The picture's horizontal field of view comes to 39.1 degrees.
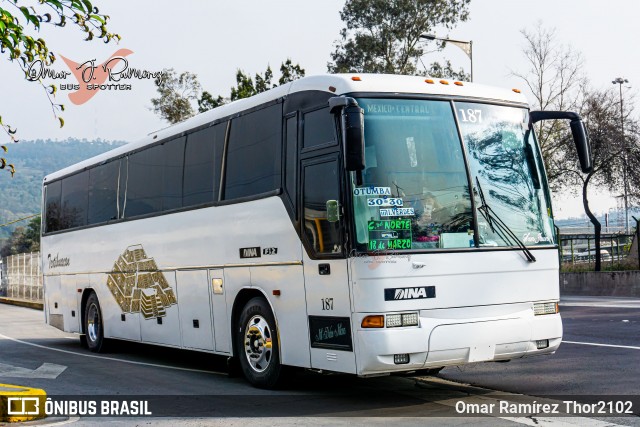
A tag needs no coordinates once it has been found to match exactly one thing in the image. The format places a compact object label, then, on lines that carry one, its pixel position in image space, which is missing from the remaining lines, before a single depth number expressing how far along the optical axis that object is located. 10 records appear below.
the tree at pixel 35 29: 6.89
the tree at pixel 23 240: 125.75
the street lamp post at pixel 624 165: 36.79
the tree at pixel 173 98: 46.91
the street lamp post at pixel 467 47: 31.68
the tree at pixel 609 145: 36.81
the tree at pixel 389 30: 47.72
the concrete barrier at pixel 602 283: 28.61
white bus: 8.84
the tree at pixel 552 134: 38.41
